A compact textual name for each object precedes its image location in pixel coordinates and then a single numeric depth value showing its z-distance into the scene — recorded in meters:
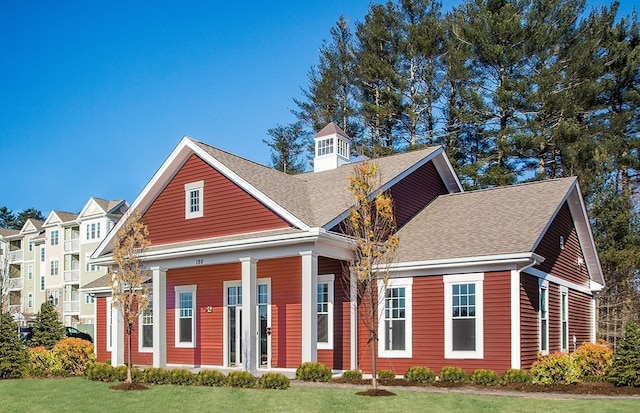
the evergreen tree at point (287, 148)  51.00
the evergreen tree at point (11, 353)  19.77
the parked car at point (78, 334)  40.67
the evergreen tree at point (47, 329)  32.72
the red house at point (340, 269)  17.72
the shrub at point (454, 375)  16.48
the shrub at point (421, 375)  16.70
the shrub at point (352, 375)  16.81
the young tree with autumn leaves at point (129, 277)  17.30
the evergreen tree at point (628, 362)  15.02
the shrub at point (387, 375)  17.05
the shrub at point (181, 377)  17.05
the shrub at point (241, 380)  16.20
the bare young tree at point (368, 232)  14.70
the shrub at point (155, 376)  17.38
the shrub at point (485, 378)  16.06
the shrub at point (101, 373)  18.22
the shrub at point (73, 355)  20.58
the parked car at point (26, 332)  42.25
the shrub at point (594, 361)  16.67
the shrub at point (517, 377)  16.01
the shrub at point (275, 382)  15.48
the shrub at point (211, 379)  16.62
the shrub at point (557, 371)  15.62
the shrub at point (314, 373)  16.81
